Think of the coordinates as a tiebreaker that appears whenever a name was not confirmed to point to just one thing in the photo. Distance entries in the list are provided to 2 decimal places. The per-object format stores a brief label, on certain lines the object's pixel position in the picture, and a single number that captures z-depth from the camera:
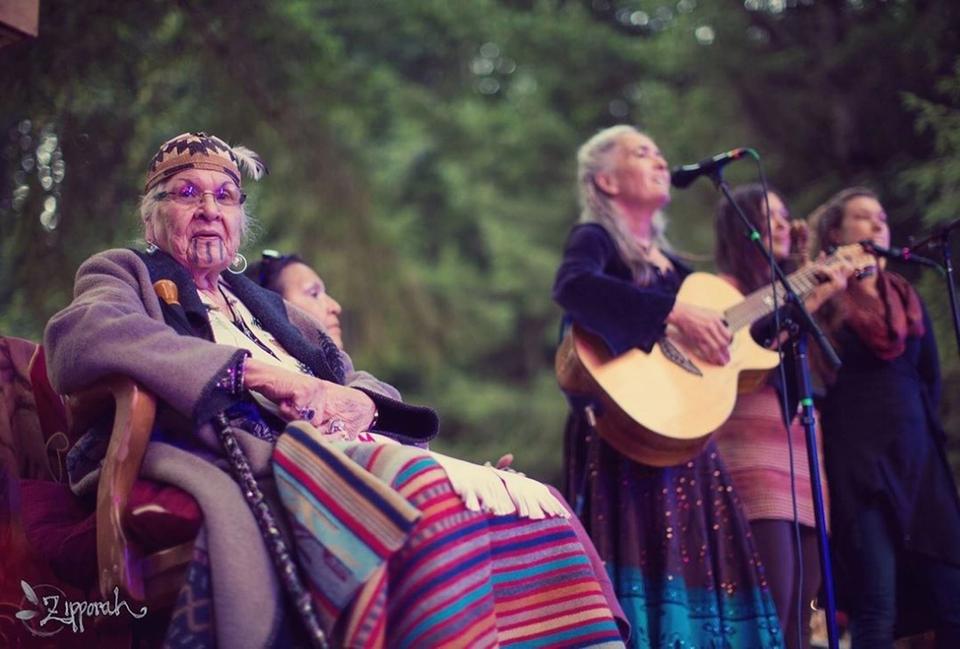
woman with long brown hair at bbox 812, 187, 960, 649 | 3.58
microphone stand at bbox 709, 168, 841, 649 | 2.88
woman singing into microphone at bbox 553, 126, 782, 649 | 3.45
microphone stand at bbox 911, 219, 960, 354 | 3.33
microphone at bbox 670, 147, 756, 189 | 3.54
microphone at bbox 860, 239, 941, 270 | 3.48
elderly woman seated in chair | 2.07
